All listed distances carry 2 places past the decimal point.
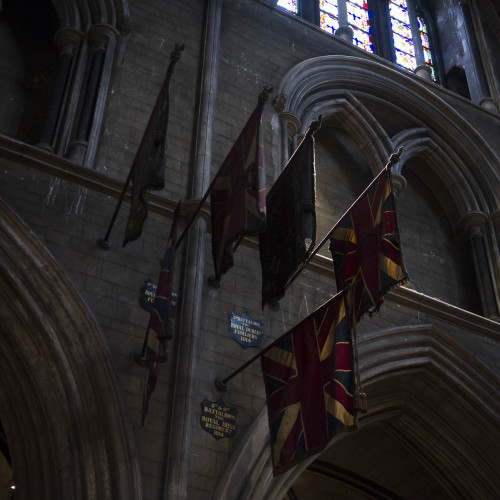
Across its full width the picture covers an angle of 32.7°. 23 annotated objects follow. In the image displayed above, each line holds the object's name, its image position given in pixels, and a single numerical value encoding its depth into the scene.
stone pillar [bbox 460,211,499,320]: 10.02
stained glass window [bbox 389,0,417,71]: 13.45
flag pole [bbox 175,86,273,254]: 6.80
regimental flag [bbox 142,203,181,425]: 5.89
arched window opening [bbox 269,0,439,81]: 12.81
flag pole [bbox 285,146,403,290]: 7.47
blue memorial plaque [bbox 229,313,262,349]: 7.40
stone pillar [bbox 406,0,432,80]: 12.84
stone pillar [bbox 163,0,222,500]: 6.27
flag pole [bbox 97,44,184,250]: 7.11
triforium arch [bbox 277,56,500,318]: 10.48
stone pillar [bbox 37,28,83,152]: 8.25
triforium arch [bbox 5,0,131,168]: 8.16
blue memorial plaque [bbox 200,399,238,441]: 6.68
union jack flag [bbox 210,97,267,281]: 6.22
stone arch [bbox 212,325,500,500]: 8.57
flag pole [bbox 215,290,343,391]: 6.83
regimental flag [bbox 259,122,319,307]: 6.66
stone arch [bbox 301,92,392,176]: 10.74
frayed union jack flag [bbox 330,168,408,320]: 6.91
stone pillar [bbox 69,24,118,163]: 8.05
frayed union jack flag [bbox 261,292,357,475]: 5.75
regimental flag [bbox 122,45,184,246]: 6.58
